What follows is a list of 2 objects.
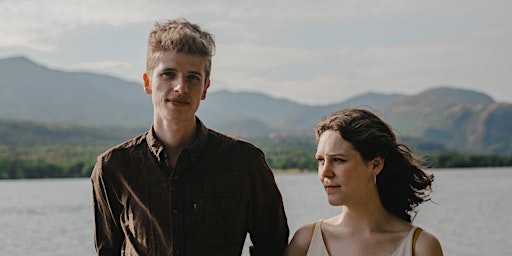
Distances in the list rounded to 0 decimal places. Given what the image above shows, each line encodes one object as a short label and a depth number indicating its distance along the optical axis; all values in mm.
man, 3648
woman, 3852
